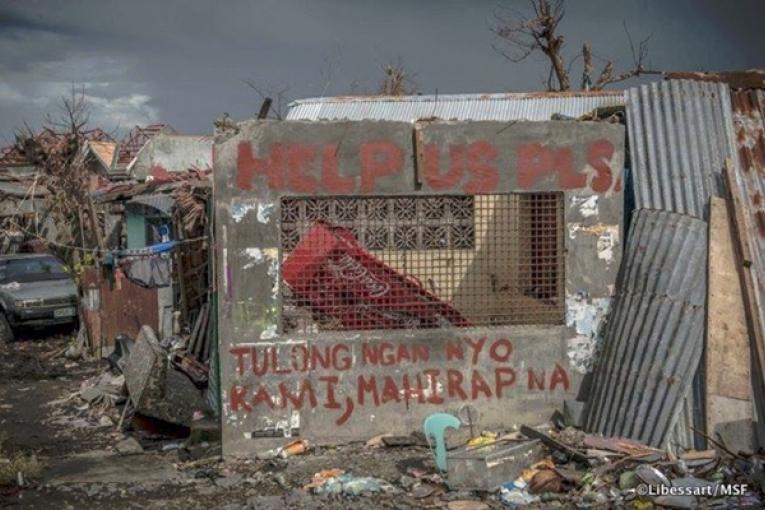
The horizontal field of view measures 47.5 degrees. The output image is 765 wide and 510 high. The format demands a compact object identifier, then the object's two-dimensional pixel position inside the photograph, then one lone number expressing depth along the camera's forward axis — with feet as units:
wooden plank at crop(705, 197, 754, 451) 23.31
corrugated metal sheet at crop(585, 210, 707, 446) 23.59
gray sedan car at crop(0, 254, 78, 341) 54.39
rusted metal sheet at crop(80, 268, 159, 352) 43.45
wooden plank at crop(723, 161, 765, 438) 23.32
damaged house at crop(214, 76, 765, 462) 25.53
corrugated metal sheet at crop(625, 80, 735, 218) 25.11
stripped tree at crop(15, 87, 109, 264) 70.27
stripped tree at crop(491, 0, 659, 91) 75.77
